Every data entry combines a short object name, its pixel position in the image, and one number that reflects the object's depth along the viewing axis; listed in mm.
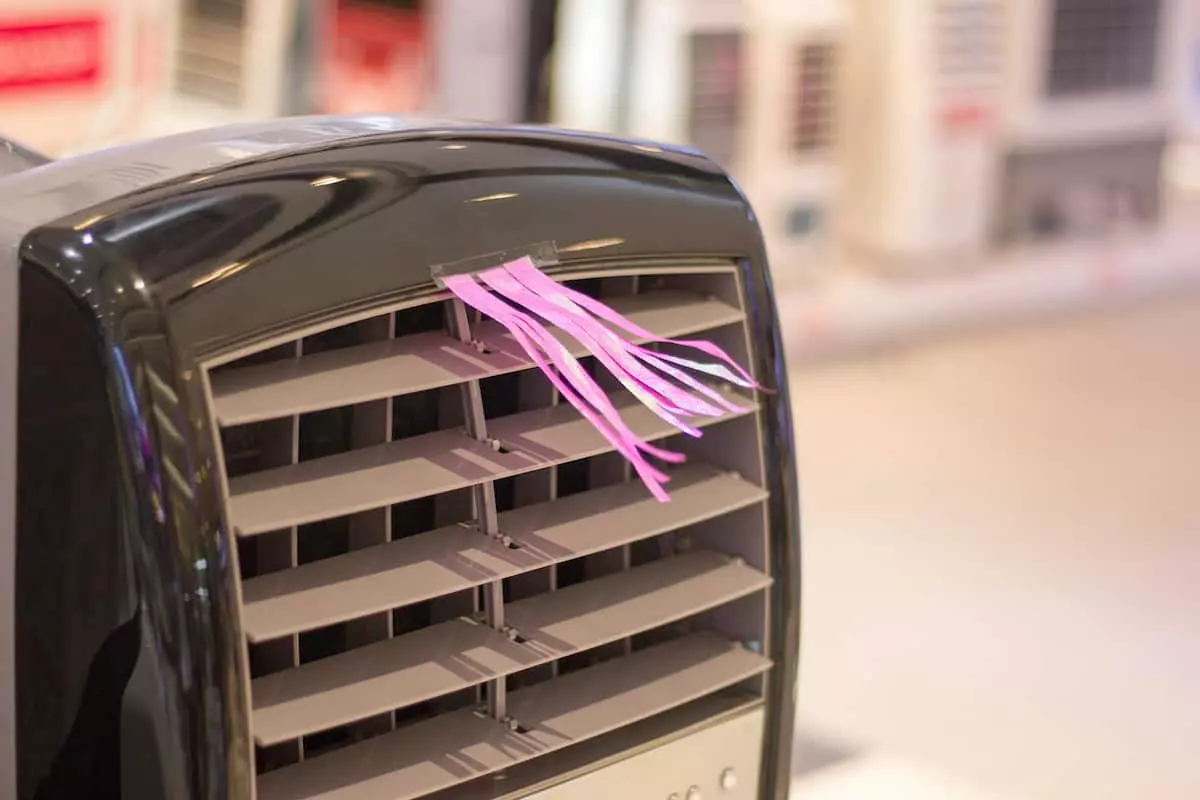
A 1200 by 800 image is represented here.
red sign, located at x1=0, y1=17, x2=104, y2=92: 2632
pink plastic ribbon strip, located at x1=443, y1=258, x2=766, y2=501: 1726
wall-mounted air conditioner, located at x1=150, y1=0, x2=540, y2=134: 2859
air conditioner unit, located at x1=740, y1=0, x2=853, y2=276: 4113
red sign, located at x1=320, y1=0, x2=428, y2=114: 3036
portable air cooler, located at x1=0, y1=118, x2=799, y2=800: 1631
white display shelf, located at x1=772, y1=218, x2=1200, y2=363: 4518
